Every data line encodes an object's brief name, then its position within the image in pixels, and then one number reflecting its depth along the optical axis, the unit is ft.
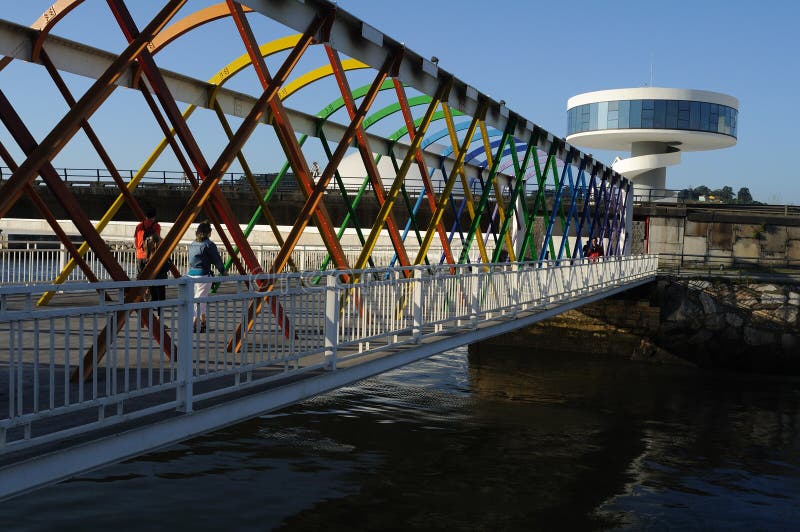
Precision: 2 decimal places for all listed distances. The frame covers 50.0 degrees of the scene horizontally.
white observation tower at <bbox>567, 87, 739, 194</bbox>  203.31
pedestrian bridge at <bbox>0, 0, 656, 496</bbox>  20.13
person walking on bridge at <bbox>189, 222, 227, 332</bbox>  36.50
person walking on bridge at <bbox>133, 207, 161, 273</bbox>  37.68
